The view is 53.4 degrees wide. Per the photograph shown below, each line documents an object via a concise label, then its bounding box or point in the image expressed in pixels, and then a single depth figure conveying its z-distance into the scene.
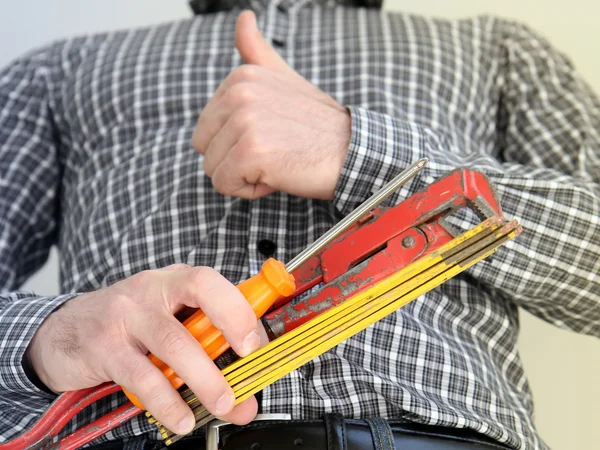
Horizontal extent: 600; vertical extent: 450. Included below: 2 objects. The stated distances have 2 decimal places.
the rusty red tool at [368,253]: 0.53
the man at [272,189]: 0.61
